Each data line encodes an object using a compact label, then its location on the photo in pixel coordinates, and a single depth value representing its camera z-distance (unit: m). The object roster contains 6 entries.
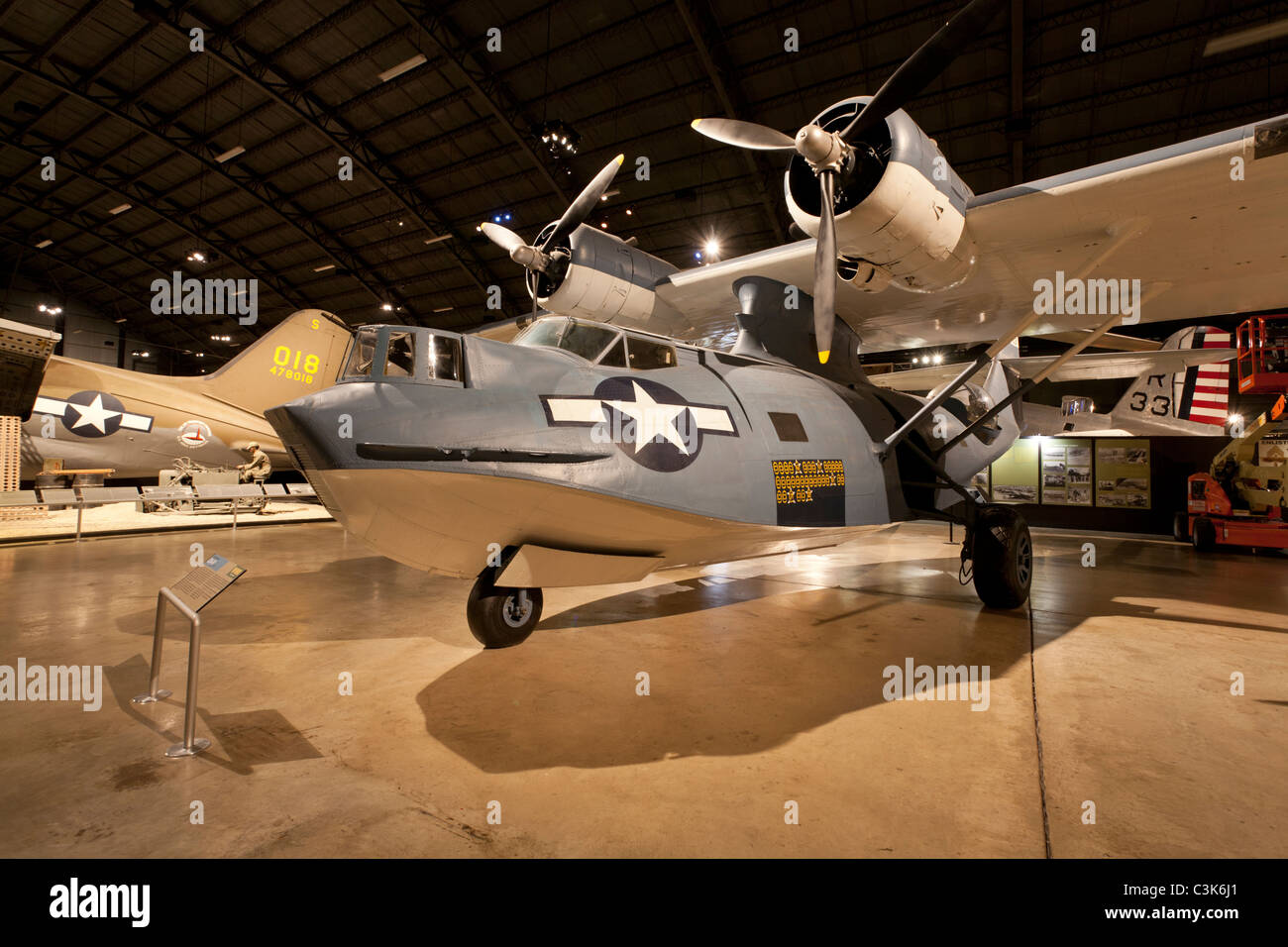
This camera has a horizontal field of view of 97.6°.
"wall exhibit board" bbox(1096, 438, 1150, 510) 14.62
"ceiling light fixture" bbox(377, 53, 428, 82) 14.91
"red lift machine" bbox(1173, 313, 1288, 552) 10.45
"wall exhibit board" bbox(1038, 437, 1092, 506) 15.45
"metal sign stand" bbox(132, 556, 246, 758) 2.74
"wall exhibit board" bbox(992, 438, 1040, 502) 16.09
